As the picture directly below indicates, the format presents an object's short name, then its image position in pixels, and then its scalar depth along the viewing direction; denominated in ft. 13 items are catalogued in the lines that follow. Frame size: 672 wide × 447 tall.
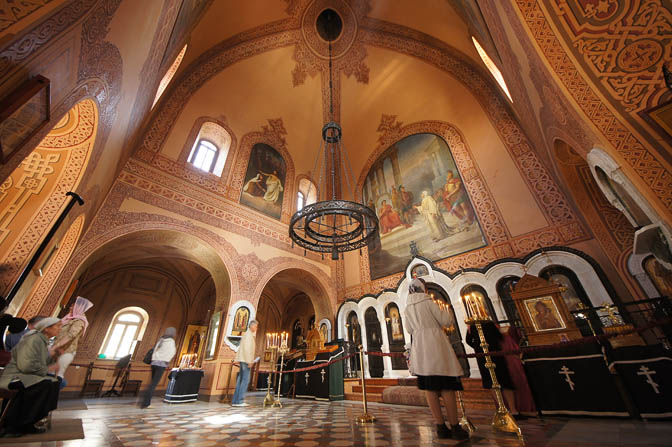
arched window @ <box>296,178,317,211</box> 37.89
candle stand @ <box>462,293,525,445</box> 7.40
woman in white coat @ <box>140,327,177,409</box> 16.63
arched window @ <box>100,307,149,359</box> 34.17
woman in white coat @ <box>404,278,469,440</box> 7.22
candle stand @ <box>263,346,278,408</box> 15.94
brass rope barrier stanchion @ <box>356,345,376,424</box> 9.77
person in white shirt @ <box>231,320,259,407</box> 16.56
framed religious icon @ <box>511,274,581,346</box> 14.85
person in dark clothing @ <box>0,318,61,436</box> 7.45
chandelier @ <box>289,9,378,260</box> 16.55
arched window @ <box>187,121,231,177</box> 27.48
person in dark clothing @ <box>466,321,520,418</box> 10.58
